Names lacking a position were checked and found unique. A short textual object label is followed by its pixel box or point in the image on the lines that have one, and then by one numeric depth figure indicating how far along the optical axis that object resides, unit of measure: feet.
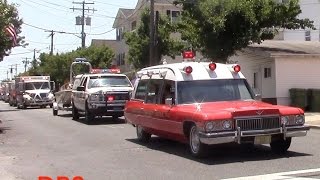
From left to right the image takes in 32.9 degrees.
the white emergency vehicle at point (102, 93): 69.36
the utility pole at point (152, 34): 104.99
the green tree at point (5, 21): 63.95
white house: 87.71
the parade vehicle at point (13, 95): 158.55
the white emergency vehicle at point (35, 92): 138.92
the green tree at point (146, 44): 125.29
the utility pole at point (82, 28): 203.23
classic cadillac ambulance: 33.06
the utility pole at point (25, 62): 429.79
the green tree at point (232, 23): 79.10
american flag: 70.35
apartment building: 173.17
